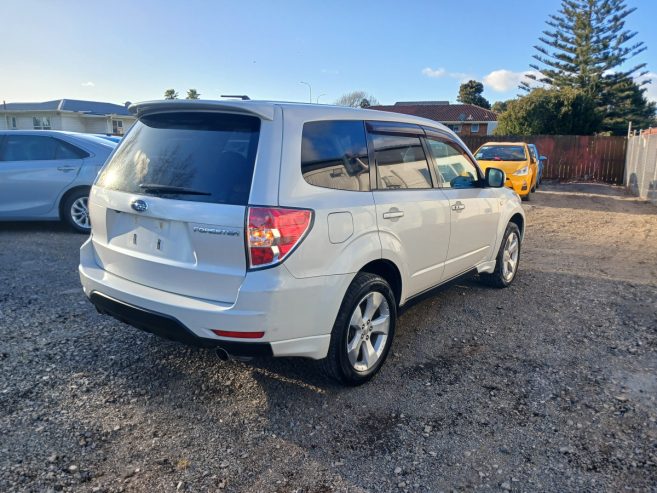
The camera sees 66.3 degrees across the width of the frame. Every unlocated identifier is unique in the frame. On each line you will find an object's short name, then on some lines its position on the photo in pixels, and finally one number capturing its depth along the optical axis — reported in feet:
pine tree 127.85
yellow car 46.21
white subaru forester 9.11
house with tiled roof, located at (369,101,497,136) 177.17
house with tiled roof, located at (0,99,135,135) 147.02
